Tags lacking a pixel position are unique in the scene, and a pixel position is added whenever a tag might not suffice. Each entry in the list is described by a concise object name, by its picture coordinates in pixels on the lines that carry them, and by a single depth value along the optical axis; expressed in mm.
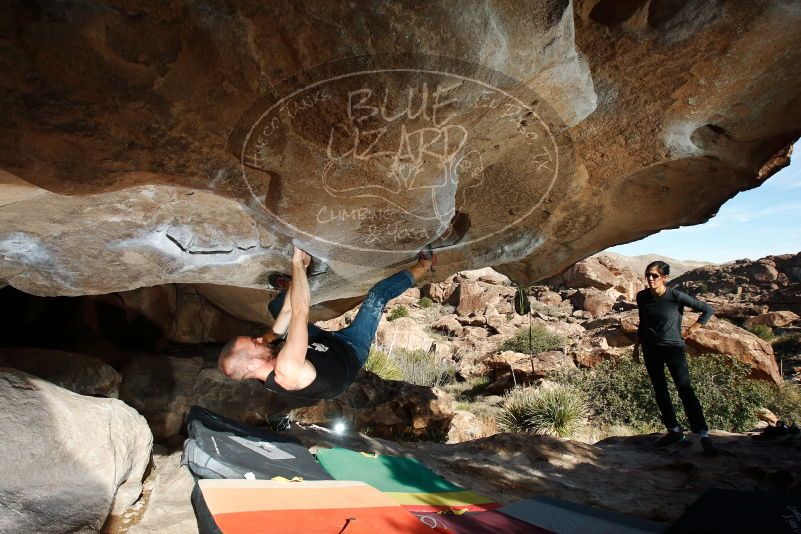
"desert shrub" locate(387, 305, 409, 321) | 23362
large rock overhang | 1897
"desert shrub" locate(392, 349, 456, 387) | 14961
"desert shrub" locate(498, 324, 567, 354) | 17875
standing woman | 4520
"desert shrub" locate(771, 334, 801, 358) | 16531
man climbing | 2879
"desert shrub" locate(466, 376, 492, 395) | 13766
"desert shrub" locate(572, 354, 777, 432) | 9273
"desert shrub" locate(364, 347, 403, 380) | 11453
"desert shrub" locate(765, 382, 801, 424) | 9906
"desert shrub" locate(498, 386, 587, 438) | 8758
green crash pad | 3781
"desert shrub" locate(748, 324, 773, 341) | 17938
